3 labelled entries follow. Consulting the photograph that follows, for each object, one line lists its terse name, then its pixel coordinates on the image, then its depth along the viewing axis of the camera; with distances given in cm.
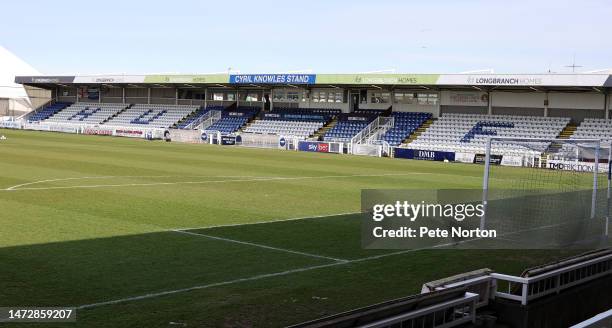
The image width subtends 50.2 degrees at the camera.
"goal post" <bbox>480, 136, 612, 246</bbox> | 1216
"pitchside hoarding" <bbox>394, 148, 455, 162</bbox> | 3836
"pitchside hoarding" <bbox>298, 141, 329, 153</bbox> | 4403
